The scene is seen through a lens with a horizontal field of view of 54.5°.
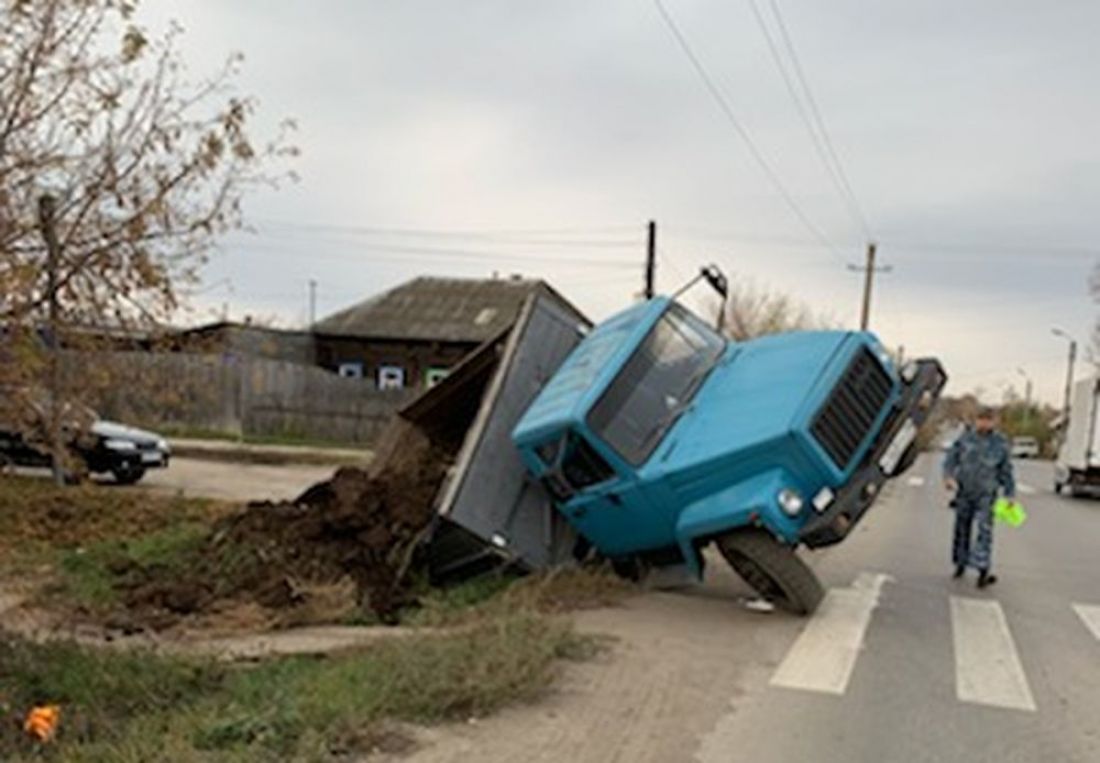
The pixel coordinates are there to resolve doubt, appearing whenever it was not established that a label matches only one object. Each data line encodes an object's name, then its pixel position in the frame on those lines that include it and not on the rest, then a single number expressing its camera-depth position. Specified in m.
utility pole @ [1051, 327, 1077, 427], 81.19
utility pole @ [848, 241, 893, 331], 47.06
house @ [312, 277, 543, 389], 41.78
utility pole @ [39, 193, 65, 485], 11.10
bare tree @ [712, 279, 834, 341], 45.61
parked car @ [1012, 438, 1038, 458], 79.62
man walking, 10.30
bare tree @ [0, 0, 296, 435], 10.30
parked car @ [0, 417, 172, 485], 16.30
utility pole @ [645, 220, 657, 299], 32.12
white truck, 25.53
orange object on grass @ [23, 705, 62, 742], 5.05
